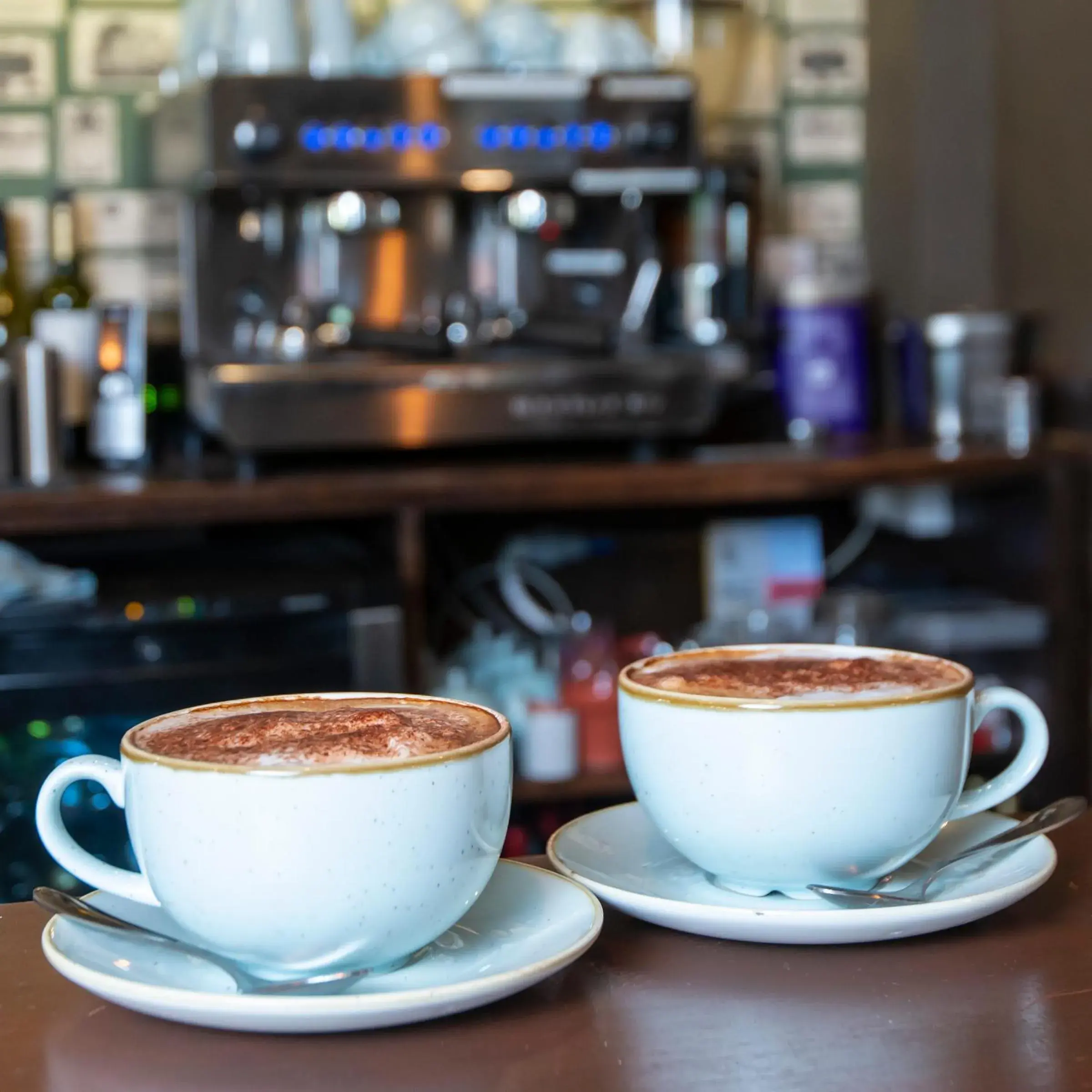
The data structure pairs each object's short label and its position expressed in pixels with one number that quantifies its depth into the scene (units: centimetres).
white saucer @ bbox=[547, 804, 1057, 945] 75
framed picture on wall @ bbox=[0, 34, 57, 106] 240
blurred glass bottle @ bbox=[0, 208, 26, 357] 227
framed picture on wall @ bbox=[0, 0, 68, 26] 239
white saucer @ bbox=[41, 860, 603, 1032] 69
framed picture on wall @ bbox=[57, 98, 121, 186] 242
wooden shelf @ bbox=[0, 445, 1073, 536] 182
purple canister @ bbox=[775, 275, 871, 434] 243
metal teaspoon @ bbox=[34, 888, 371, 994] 71
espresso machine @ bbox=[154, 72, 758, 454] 200
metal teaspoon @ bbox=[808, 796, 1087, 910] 77
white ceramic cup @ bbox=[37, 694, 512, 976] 70
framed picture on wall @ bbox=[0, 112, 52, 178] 239
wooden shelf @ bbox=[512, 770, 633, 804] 199
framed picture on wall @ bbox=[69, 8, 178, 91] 241
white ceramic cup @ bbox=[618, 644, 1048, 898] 75
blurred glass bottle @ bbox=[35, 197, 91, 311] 231
